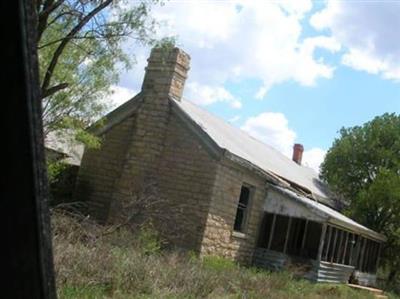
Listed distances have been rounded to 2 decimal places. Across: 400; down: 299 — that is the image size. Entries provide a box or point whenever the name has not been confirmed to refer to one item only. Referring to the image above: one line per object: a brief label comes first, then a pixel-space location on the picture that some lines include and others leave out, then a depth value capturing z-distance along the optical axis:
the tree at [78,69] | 13.94
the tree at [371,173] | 26.86
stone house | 18.75
